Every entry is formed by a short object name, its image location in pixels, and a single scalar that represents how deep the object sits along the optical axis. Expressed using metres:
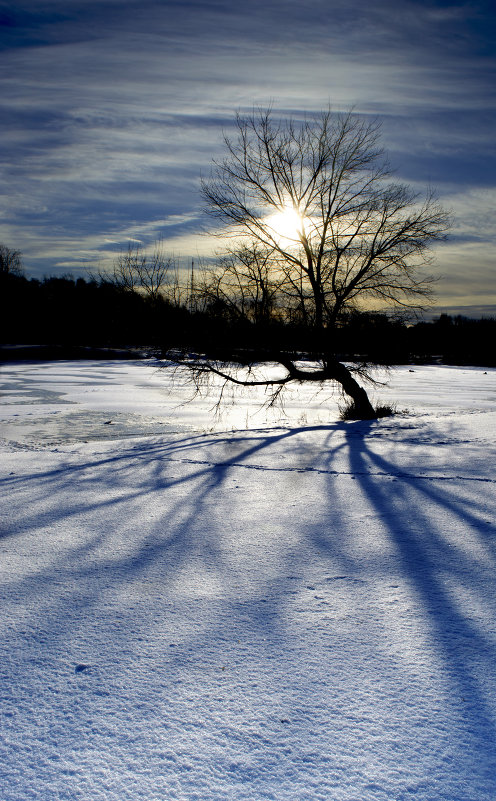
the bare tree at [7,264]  65.94
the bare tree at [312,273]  10.62
